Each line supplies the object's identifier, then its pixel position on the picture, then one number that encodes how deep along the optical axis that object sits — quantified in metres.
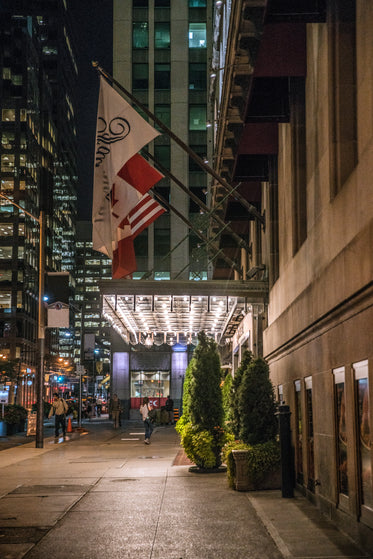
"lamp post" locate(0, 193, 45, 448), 27.36
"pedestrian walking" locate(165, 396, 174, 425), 48.17
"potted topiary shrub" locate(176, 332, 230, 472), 16.88
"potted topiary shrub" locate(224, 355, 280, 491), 13.35
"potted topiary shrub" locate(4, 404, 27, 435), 34.03
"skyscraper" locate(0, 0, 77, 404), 112.50
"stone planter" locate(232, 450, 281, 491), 13.48
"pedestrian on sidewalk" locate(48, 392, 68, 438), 32.44
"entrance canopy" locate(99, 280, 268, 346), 19.81
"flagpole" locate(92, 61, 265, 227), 17.22
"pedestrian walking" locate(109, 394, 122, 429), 42.72
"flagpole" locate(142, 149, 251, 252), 19.99
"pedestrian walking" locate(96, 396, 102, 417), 69.04
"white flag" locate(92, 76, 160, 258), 15.65
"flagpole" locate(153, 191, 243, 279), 20.61
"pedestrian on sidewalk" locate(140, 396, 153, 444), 27.66
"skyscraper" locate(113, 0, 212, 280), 56.21
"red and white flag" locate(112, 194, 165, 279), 16.83
